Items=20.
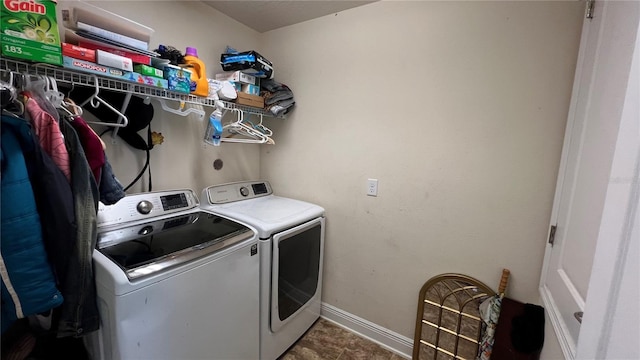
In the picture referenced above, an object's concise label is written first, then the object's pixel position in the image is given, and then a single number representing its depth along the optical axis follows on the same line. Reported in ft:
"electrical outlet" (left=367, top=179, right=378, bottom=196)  5.73
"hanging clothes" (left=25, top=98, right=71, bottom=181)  2.72
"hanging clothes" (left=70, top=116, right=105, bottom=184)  3.11
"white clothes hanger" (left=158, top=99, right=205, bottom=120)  4.77
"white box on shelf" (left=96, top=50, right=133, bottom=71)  3.26
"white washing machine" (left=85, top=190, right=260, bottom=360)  3.05
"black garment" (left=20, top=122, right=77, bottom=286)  2.64
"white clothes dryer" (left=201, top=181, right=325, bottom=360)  4.82
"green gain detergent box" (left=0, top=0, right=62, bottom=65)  2.58
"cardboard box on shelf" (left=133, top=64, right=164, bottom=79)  3.69
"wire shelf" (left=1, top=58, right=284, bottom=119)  2.87
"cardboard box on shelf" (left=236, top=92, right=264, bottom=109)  5.57
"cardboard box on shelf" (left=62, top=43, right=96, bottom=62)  3.02
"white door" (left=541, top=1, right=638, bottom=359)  2.41
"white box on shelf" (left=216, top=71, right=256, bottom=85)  5.68
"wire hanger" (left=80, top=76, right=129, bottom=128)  3.39
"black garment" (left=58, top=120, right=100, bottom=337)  2.90
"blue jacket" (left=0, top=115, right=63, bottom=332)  2.40
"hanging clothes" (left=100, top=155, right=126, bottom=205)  3.34
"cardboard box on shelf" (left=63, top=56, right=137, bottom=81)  3.06
